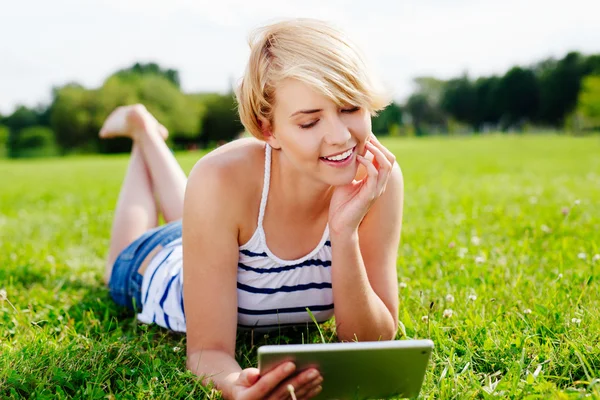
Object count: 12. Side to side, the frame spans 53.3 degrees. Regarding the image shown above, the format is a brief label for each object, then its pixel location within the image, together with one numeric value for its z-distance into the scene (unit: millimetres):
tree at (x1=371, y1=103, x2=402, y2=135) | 89625
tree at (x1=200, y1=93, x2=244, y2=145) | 77688
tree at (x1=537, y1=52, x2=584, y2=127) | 81106
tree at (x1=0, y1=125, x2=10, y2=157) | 74812
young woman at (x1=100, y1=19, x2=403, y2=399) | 2203
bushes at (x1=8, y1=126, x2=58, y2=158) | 69750
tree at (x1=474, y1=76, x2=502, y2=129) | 91625
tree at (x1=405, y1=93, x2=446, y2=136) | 100625
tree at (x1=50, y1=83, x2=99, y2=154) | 68938
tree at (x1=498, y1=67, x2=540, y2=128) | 88125
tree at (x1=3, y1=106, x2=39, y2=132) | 81812
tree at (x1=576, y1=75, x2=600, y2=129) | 59500
